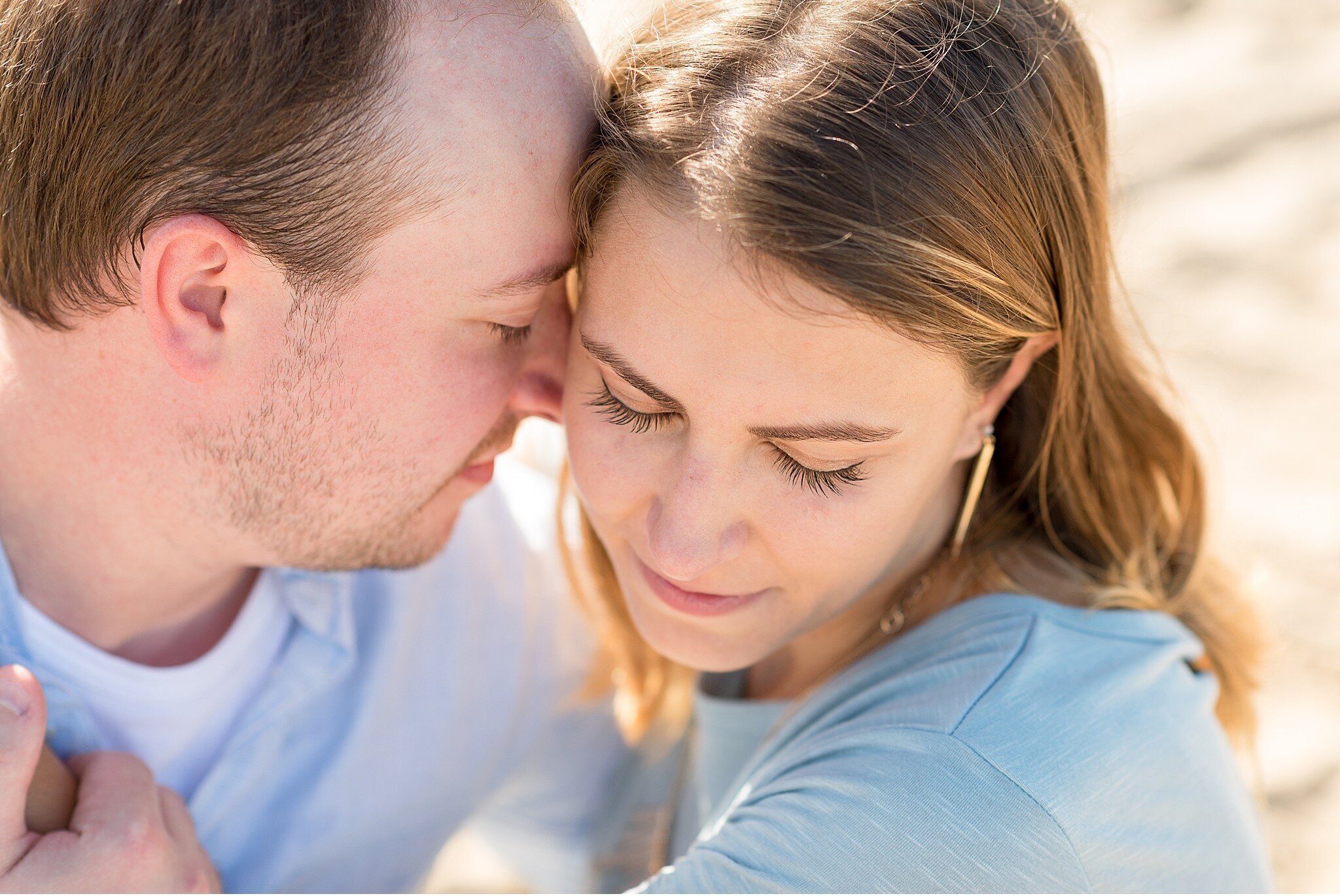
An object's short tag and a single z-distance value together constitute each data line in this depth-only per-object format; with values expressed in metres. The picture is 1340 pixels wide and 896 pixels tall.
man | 0.87
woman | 0.85
